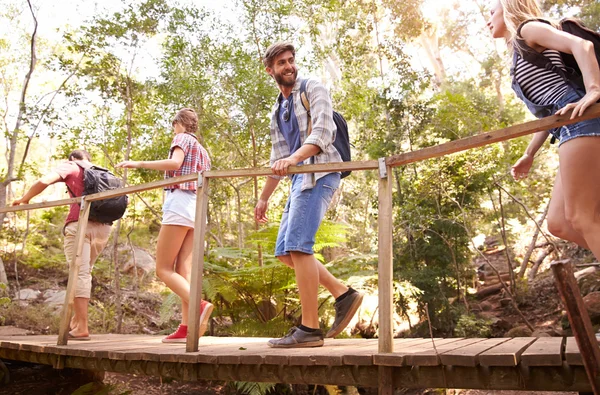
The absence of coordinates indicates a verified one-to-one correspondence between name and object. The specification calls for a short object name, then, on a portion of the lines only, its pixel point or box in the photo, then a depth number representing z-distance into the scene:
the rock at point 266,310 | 7.62
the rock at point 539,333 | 7.26
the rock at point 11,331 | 7.22
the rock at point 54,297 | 10.66
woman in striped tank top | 2.24
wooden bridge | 2.45
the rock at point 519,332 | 7.97
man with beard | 3.30
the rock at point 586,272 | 9.33
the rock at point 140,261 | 14.98
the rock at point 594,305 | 7.43
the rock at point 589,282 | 8.70
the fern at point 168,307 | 6.83
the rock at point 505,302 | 9.86
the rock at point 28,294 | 10.85
